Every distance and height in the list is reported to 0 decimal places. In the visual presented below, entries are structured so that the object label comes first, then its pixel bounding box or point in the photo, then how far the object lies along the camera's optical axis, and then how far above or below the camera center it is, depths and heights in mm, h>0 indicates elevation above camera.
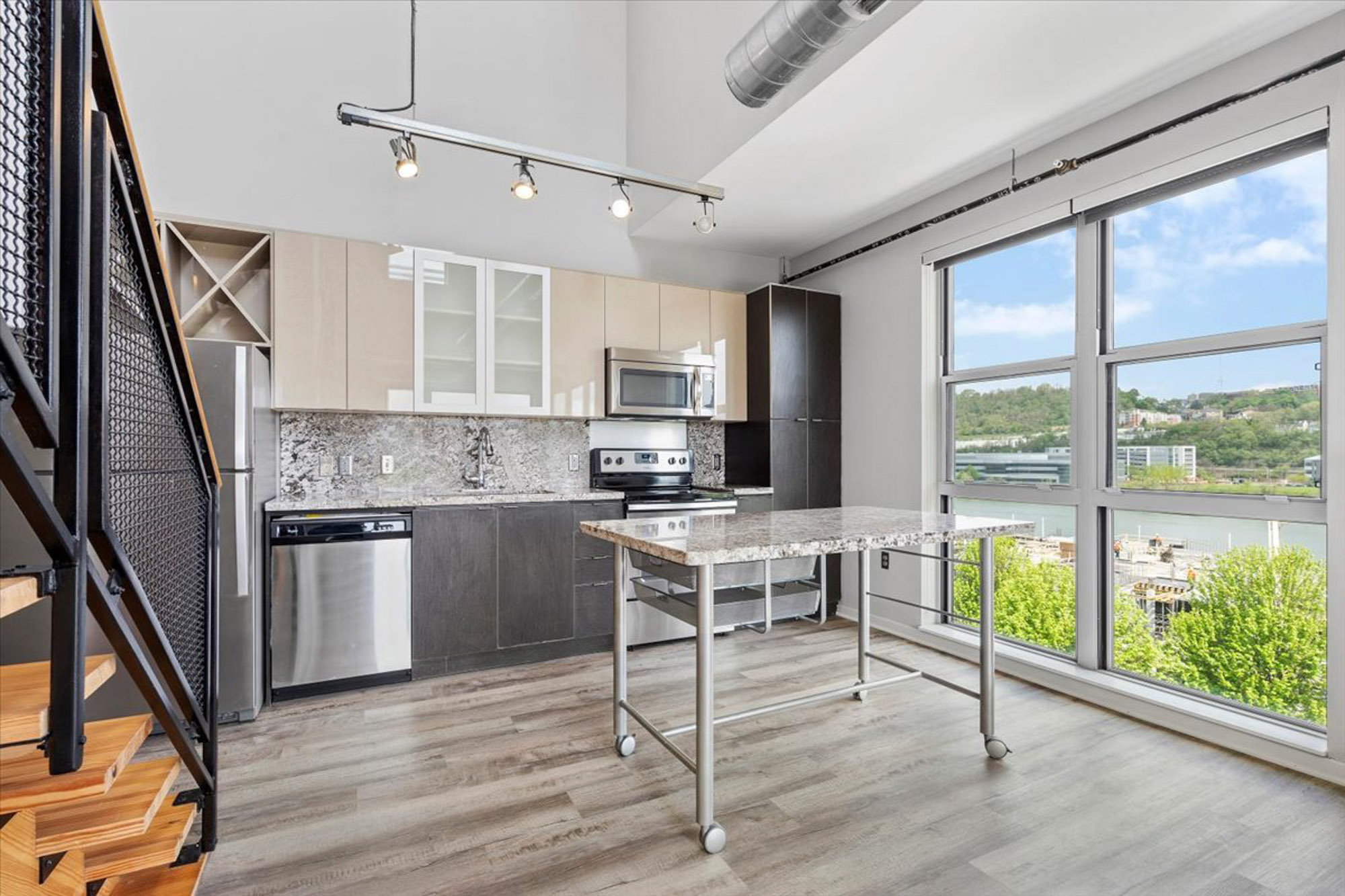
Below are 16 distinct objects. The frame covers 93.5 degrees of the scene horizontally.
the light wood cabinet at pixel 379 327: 3309 +658
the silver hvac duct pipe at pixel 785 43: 1977 +1400
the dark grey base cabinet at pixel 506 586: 3230 -729
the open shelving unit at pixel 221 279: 3092 +883
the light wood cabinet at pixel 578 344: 3830 +659
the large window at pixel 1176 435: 2404 +83
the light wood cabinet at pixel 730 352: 4371 +701
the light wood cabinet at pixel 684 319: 4188 +889
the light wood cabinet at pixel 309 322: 3152 +649
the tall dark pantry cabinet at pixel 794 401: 4277 +357
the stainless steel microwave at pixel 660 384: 3951 +432
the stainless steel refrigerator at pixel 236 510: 2676 -260
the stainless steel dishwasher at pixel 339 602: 2922 -727
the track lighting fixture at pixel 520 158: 2236 +1161
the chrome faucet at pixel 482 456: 3914 -31
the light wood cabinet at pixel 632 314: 4008 +884
